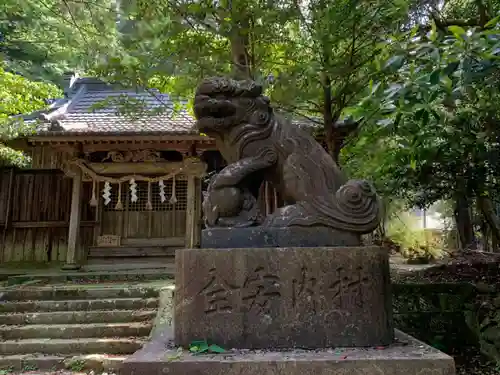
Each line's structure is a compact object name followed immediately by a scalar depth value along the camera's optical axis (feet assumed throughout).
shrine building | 35.42
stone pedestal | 10.16
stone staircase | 17.35
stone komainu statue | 11.25
